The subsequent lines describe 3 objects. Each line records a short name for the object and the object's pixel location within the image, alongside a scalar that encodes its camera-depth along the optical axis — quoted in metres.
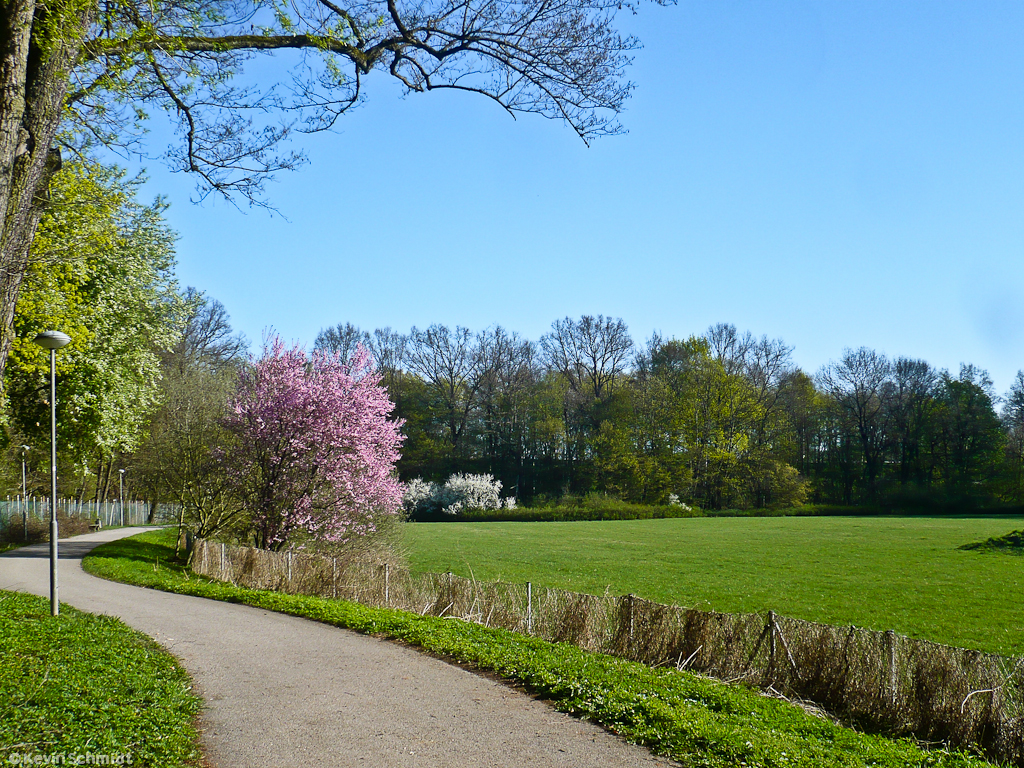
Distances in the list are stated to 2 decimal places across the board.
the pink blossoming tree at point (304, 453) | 18.83
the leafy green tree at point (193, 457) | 21.03
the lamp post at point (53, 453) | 10.36
